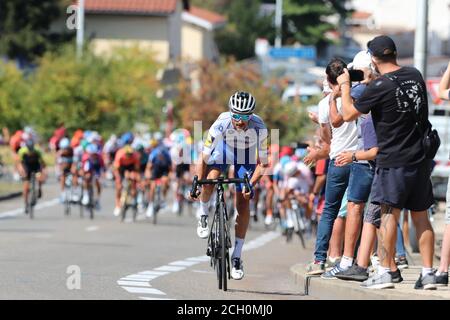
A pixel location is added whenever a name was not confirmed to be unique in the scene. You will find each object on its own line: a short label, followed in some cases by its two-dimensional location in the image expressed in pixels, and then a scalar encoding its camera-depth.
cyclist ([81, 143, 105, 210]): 29.49
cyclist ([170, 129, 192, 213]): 32.06
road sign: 53.44
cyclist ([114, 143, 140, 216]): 29.11
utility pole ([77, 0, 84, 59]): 57.63
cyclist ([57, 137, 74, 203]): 30.41
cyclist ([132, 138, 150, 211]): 28.92
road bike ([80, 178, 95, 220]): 29.25
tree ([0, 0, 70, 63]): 72.62
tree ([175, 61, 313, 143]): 46.94
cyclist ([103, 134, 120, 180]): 41.03
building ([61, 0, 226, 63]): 74.12
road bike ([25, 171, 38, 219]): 28.45
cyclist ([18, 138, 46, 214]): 28.95
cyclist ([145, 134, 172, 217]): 28.80
